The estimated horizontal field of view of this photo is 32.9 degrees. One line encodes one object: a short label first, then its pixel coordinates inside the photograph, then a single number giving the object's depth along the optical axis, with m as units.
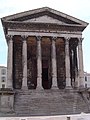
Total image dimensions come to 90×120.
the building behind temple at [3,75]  43.88
